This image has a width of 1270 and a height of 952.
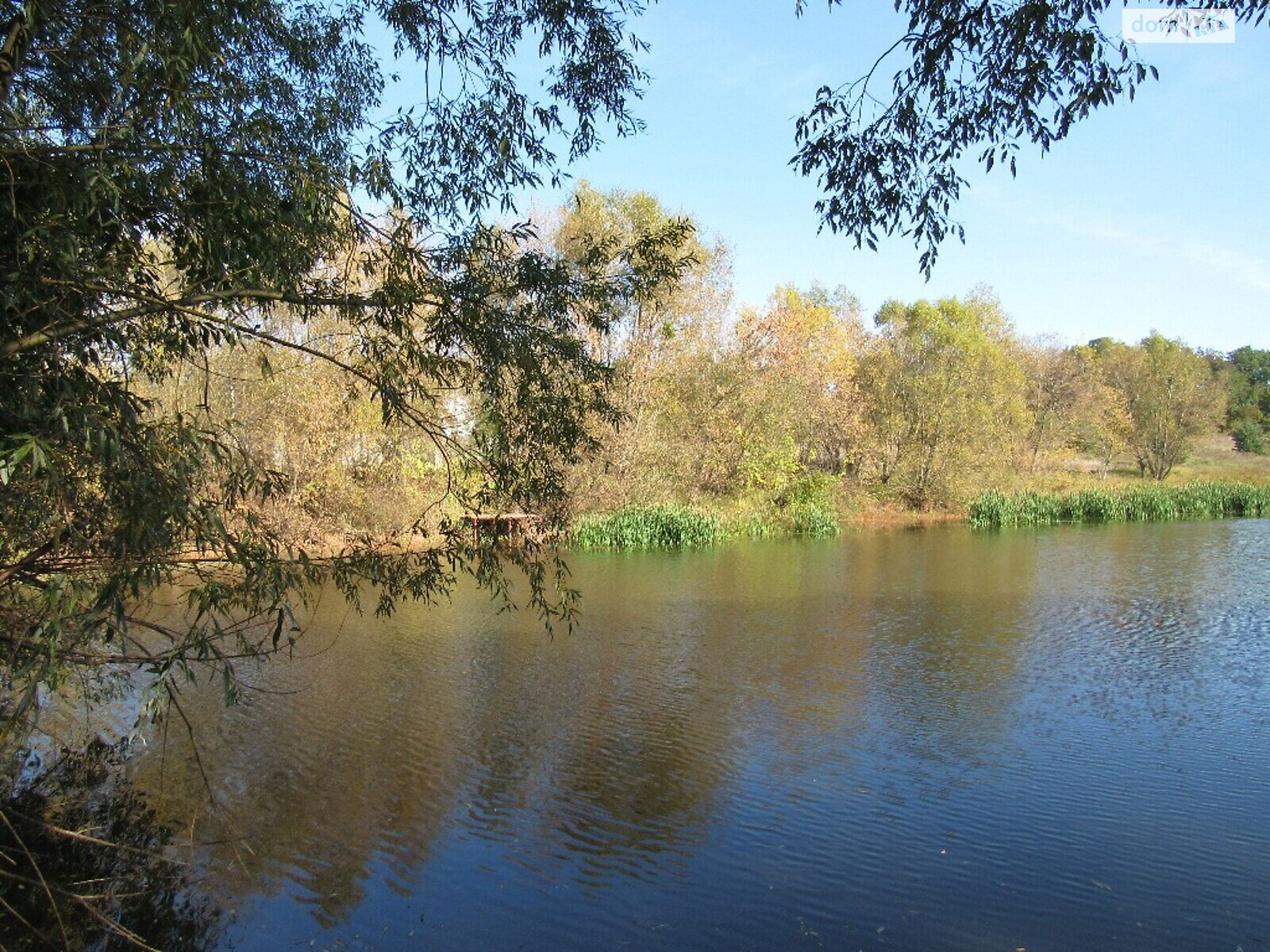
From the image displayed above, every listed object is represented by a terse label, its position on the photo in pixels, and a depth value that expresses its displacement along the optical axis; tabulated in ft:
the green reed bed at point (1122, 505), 96.99
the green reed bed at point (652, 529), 74.49
